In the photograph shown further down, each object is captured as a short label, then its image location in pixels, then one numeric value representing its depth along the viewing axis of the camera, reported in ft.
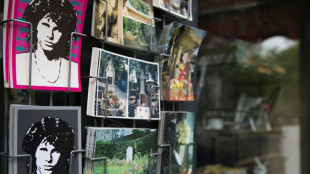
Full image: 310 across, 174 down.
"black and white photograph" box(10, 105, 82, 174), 1.63
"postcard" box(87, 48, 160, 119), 1.94
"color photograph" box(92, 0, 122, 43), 1.97
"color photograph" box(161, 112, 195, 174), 2.43
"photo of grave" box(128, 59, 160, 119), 2.17
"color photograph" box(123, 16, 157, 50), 2.13
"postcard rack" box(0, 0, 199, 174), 1.65
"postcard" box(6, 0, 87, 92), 1.64
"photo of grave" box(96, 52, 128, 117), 1.96
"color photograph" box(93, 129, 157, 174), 1.95
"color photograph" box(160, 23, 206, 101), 2.46
